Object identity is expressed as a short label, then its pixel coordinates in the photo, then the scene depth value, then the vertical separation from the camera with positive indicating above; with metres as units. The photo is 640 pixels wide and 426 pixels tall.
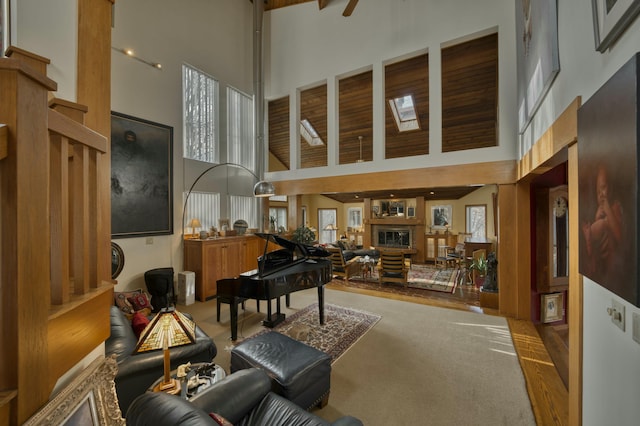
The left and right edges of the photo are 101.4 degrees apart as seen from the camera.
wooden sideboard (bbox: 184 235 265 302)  5.13 -0.96
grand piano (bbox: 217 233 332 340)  3.34 -0.87
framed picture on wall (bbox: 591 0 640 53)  1.09 +0.88
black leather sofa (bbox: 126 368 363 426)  1.18 -1.18
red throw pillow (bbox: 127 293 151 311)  3.76 -1.27
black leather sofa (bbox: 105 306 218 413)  1.94 -1.19
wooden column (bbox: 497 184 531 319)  4.19 -0.63
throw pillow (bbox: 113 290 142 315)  3.49 -1.19
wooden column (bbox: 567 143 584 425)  1.79 -0.67
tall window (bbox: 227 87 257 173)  6.58 +2.19
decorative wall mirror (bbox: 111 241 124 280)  4.24 -0.75
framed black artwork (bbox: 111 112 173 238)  4.39 +0.66
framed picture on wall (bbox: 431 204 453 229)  10.16 -0.14
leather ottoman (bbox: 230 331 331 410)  2.04 -1.27
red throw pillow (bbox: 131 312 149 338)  2.68 -1.15
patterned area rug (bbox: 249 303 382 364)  3.38 -1.68
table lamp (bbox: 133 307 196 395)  1.60 -0.76
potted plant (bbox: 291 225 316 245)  6.54 -0.57
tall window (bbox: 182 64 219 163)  5.58 +2.22
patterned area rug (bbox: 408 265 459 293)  6.64 -1.89
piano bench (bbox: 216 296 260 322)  3.94 -1.33
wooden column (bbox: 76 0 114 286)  1.50 +0.87
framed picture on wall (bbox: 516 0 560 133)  2.06 +1.54
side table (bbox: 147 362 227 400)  1.82 -1.21
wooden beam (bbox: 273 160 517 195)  4.47 +0.69
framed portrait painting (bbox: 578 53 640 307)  1.05 +0.14
